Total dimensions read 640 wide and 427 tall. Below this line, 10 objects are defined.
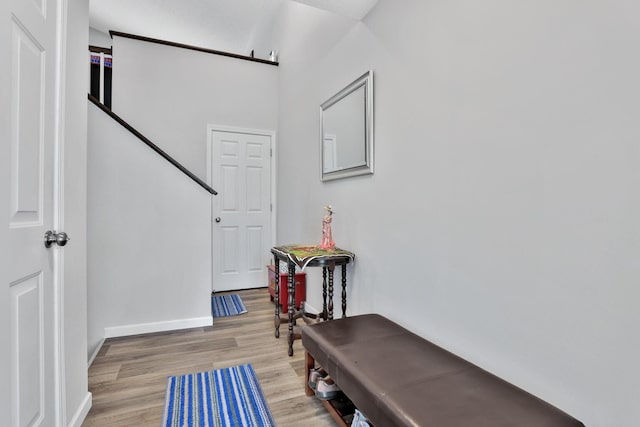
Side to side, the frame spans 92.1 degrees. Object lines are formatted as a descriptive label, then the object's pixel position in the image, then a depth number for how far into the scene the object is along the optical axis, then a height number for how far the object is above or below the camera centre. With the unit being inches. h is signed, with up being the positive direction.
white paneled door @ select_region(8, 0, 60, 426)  38.4 +0.0
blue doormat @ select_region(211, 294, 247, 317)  123.7 -41.2
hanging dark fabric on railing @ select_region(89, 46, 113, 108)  152.9 +67.8
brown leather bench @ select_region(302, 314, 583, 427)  37.4 -24.8
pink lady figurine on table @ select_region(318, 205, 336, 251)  96.8 -7.7
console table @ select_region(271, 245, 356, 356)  85.0 -14.5
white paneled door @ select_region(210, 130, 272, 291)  154.0 +0.5
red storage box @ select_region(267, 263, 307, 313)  121.8 -31.5
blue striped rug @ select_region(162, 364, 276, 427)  61.2 -41.8
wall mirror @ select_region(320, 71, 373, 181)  83.2 +24.5
